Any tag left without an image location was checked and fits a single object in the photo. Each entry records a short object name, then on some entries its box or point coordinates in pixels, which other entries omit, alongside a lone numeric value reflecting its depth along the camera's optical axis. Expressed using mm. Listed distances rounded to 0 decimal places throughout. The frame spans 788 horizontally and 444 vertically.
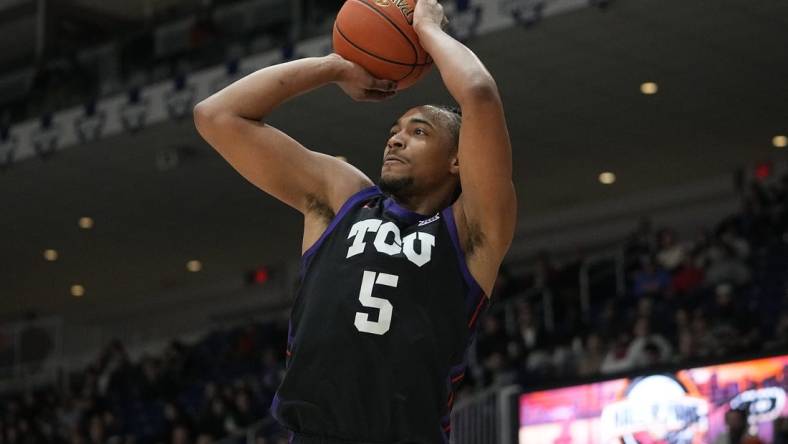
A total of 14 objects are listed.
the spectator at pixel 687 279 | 13633
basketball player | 3160
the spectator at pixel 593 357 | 12328
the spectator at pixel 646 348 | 11570
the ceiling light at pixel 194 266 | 21656
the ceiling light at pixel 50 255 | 20766
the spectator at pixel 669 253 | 14320
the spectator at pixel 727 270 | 13258
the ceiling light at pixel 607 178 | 17400
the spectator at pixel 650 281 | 13953
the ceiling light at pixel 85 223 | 19172
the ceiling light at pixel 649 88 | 14094
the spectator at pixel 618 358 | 11805
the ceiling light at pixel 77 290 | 22844
